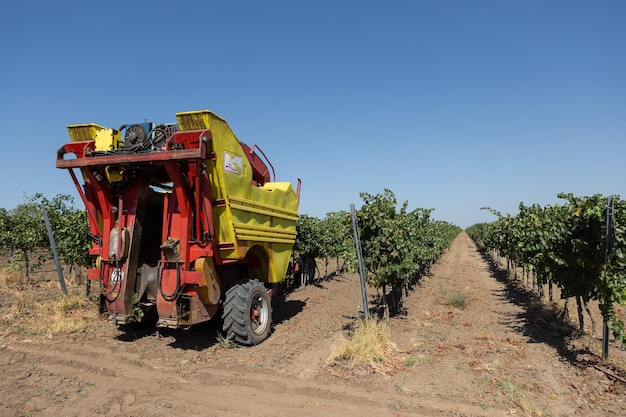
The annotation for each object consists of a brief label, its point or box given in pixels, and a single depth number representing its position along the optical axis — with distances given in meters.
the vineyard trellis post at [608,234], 5.79
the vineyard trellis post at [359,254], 7.31
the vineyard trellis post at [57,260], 9.55
